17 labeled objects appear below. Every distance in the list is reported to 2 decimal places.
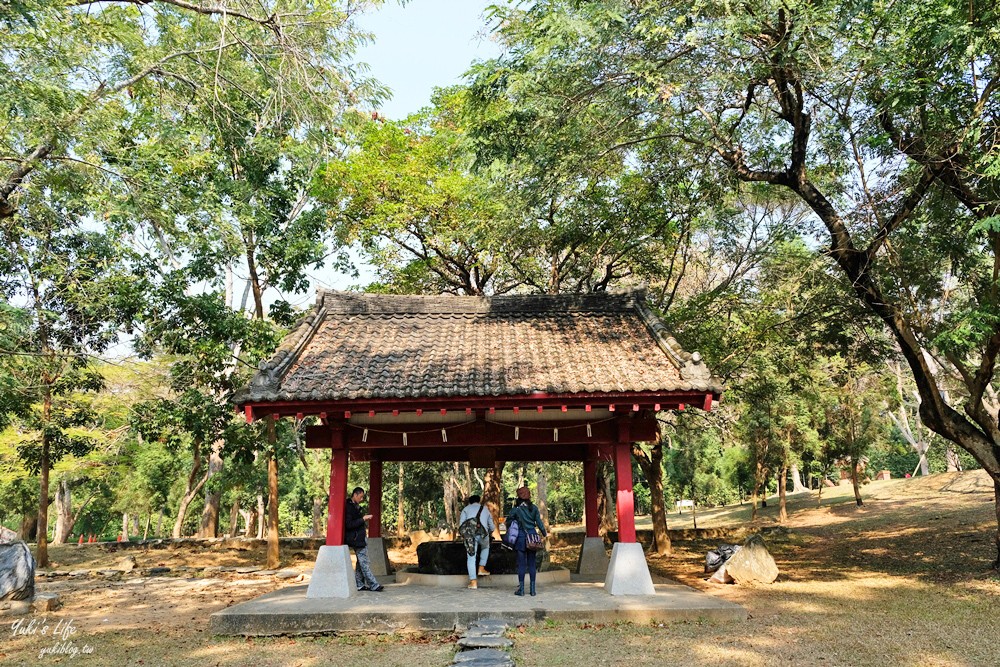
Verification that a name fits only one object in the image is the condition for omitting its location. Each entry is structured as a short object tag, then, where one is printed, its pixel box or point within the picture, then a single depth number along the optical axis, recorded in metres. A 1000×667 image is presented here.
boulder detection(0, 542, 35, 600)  10.22
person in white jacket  10.57
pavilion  9.30
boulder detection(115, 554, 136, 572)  17.05
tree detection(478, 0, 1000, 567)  8.58
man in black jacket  10.29
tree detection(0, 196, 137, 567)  14.52
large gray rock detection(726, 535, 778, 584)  11.61
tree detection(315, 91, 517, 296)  16.47
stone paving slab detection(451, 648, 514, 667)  6.47
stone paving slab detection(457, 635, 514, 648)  7.23
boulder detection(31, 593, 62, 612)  10.39
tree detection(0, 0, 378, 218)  7.75
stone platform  8.30
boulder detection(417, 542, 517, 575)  11.21
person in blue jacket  9.77
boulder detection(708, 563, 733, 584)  11.84
